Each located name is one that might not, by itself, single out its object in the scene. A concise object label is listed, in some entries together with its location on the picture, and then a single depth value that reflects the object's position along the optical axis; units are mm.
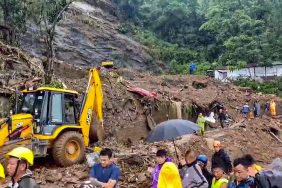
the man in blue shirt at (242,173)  4561
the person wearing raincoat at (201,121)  18444
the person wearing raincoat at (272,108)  25734
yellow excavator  10508
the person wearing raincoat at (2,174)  3615
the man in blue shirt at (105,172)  5418
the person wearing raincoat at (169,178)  5109
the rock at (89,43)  30453
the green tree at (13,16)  20984
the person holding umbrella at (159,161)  5727
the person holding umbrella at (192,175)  5523
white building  37094
